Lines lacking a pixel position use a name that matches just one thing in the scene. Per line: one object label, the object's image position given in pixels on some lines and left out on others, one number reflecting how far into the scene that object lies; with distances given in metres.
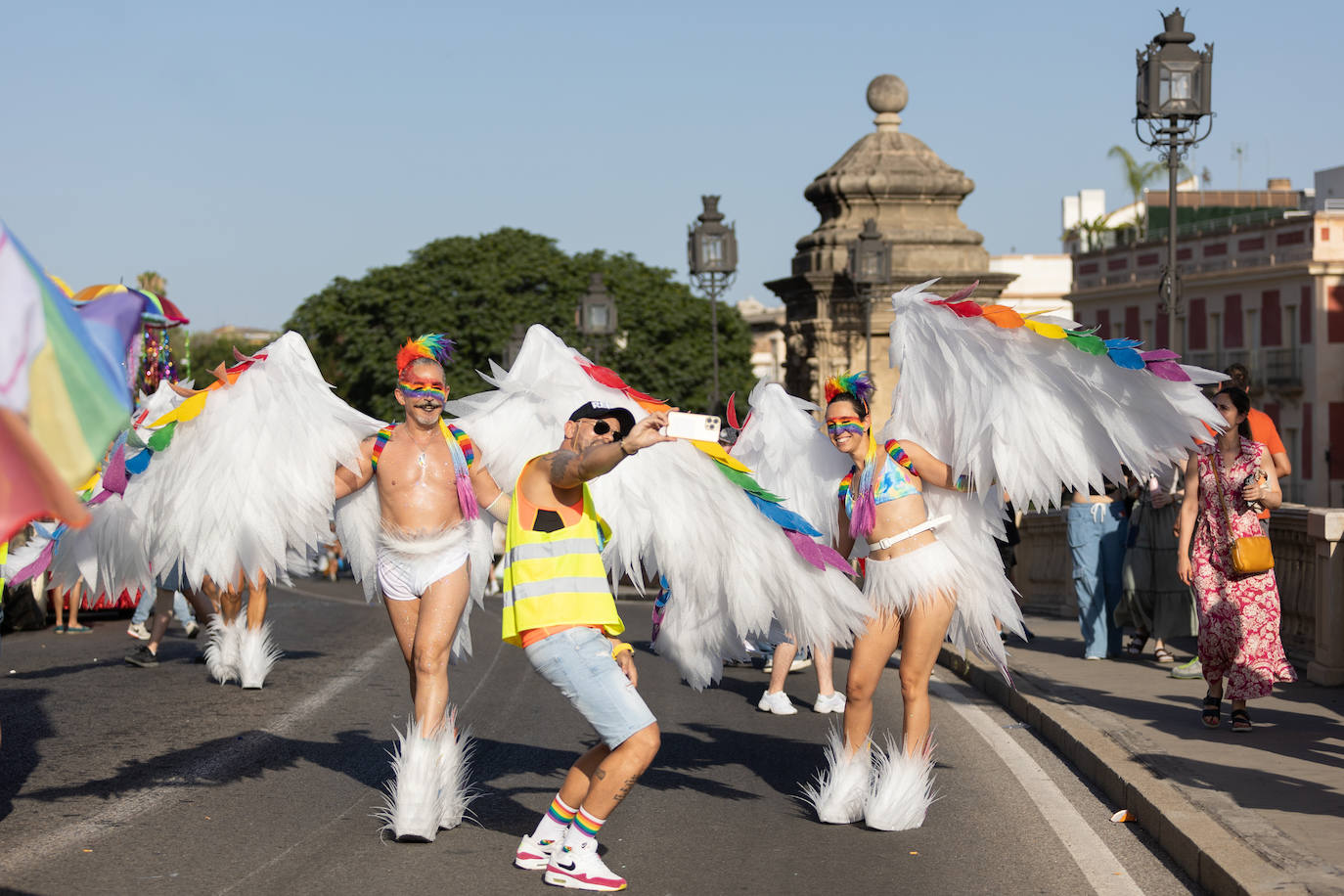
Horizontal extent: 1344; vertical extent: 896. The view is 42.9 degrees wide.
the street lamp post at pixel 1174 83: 15.81
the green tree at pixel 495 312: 64.62
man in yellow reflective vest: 6.52
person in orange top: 10.06
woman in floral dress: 9.73
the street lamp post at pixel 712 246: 23.62
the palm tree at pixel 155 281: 48.78
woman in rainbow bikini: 7.73
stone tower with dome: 32.41
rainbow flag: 4.09
